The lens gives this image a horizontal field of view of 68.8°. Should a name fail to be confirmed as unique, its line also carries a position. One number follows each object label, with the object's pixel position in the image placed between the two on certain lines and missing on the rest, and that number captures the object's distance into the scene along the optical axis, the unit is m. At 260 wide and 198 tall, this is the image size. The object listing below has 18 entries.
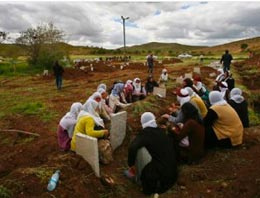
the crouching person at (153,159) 2.87
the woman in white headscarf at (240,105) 4.32
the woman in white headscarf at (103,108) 4.55
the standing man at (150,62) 12.38
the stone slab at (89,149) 2.98
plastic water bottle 2.63
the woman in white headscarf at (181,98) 3.90
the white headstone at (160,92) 6.34
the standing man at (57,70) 10.05
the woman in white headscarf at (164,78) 9.29
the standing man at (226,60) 10.43
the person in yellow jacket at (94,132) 3.25
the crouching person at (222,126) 3.53
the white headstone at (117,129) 3.85
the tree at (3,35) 15.05
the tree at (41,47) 17.59
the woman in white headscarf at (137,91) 6.61
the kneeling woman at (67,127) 3.60
